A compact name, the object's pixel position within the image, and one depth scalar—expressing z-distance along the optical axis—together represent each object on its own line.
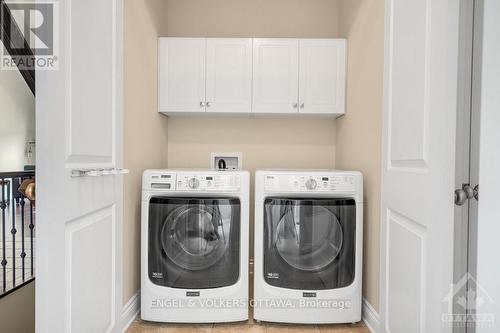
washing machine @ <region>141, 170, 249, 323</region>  1.88
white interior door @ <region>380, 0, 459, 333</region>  1.06
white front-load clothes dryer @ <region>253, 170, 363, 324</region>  1.88
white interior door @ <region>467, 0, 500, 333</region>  1.04
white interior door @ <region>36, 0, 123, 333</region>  0.93
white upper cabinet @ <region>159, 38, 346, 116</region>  2.39
